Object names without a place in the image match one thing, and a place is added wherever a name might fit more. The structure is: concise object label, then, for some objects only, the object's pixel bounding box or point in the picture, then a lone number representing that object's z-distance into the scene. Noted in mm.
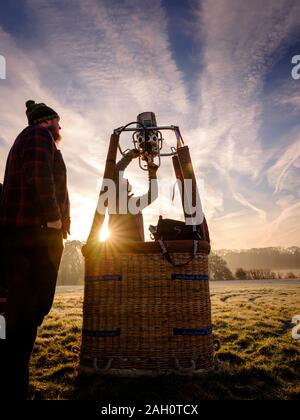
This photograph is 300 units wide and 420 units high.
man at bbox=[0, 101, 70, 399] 2238
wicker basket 3141
